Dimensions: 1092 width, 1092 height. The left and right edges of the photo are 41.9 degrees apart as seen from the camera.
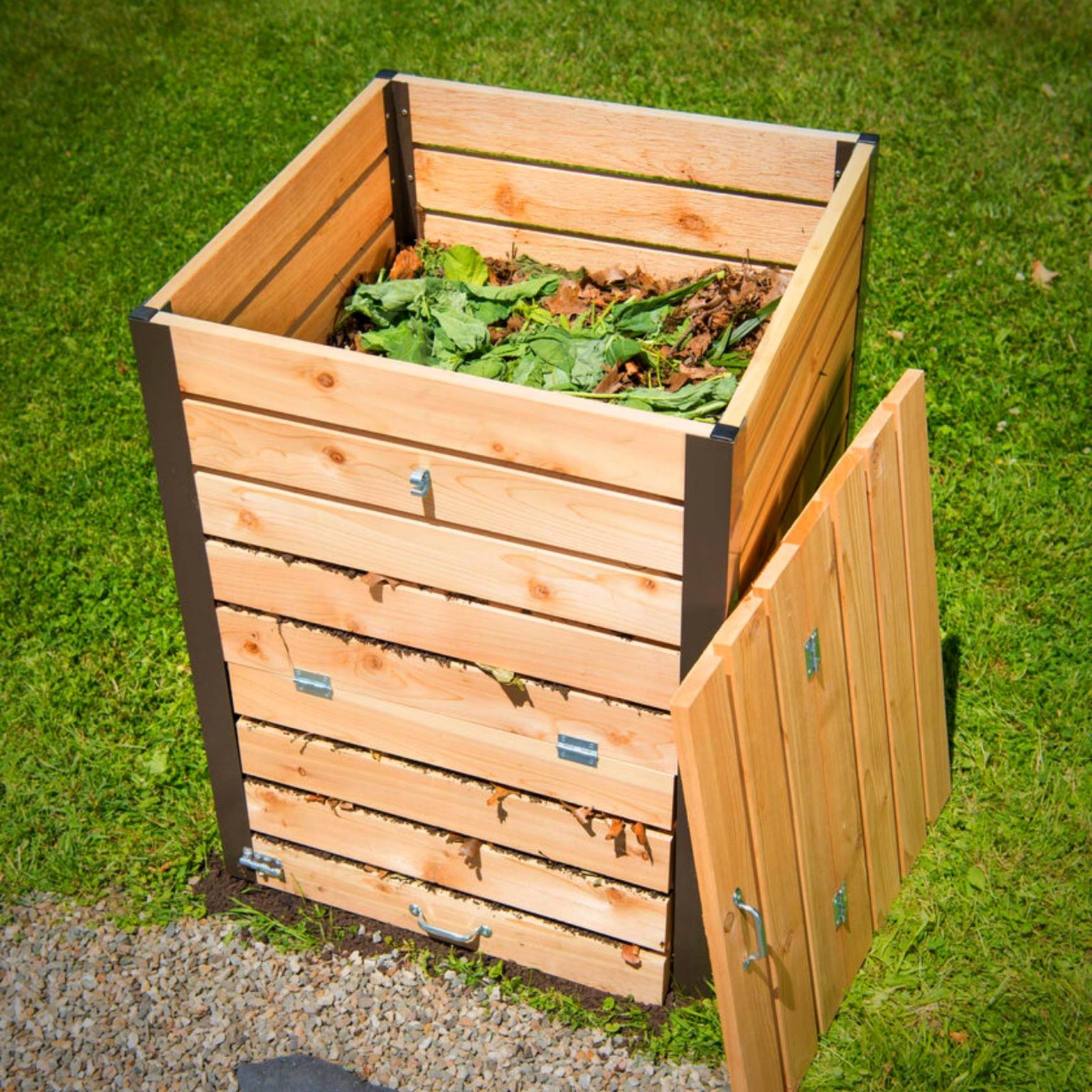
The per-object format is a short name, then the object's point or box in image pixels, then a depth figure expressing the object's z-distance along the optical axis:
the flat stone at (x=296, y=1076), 3.26
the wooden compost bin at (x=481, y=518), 2.72
